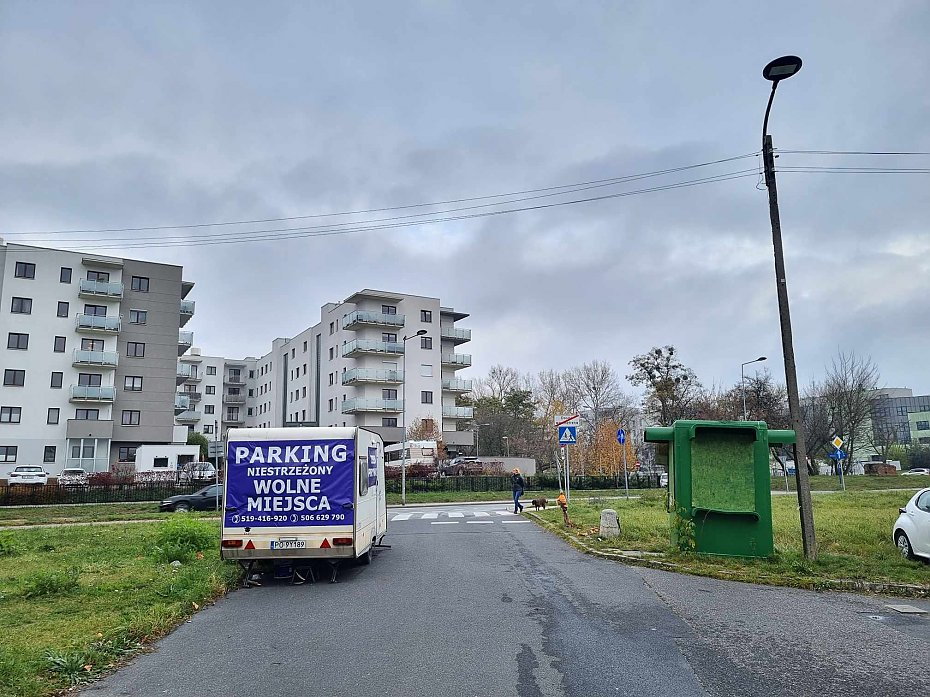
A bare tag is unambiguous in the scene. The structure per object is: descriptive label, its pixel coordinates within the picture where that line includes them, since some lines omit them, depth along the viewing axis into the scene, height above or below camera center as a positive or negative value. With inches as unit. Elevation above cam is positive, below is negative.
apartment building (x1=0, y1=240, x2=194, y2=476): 2156.7 +318.8
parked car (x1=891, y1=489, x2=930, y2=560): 477.7 -55.3
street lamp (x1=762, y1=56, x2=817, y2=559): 442.3 +79.9
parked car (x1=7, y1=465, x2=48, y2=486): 1726.1 -30.9
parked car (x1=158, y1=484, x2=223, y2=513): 1215.6 -69.2
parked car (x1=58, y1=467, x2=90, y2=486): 1582.8 -35.6
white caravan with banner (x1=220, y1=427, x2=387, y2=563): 461.4 -23.3
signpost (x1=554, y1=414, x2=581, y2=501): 806.5 +21.4
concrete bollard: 623.5 -61.7
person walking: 1096.6 -51.9
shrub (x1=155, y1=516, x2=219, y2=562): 532.7 -61.2
